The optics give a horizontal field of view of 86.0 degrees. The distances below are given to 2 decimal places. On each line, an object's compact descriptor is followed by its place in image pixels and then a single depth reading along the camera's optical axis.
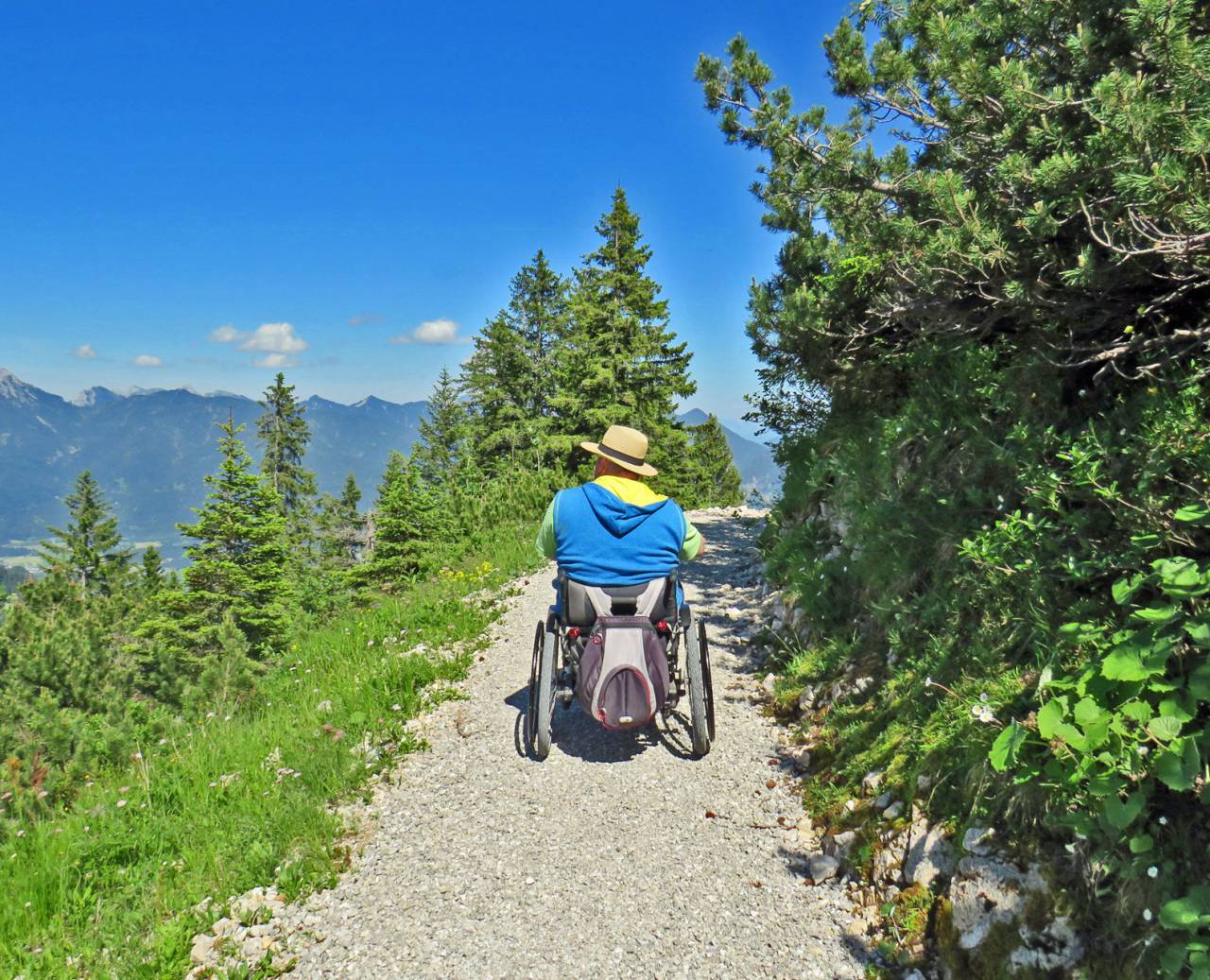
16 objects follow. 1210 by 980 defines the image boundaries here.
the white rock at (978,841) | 3.06
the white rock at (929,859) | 3.28
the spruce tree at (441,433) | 40.31
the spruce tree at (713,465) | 43.81
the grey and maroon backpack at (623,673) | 4.64
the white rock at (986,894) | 2.81
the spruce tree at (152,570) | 45.94
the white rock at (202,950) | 3.42
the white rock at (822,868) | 3.80
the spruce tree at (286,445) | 47.72
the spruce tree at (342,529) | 53.09
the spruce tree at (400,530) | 21.39
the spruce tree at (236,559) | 21.92
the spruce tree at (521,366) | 31.30
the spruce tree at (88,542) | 44.75
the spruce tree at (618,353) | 25.56
